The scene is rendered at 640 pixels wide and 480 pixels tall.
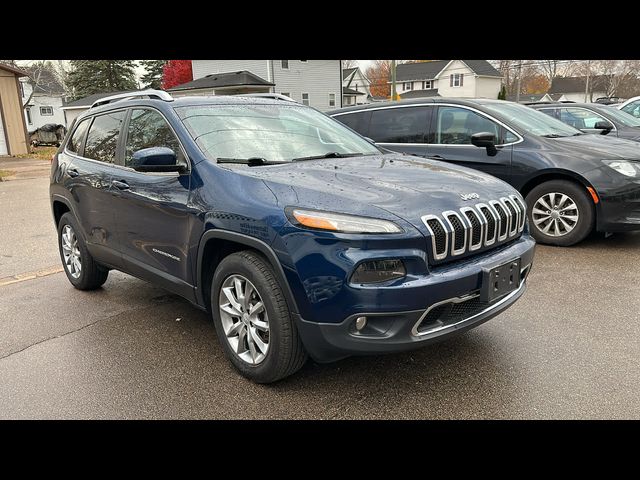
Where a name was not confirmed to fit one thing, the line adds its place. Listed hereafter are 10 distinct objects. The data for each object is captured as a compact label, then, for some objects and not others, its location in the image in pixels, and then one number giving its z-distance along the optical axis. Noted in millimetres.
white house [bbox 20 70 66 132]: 47062
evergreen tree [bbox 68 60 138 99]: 52281
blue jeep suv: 2656
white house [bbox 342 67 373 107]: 55125
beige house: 22578
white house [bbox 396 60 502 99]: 52281
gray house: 30109
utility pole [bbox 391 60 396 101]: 26789
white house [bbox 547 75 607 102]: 68500
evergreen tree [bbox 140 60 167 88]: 59094
